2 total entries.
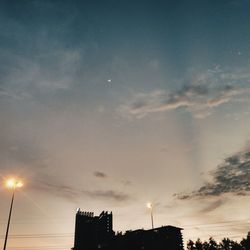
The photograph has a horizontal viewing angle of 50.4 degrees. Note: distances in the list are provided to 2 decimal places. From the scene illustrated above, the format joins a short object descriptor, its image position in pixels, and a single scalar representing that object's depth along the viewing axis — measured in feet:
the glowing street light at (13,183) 100.22
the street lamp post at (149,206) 180.61
